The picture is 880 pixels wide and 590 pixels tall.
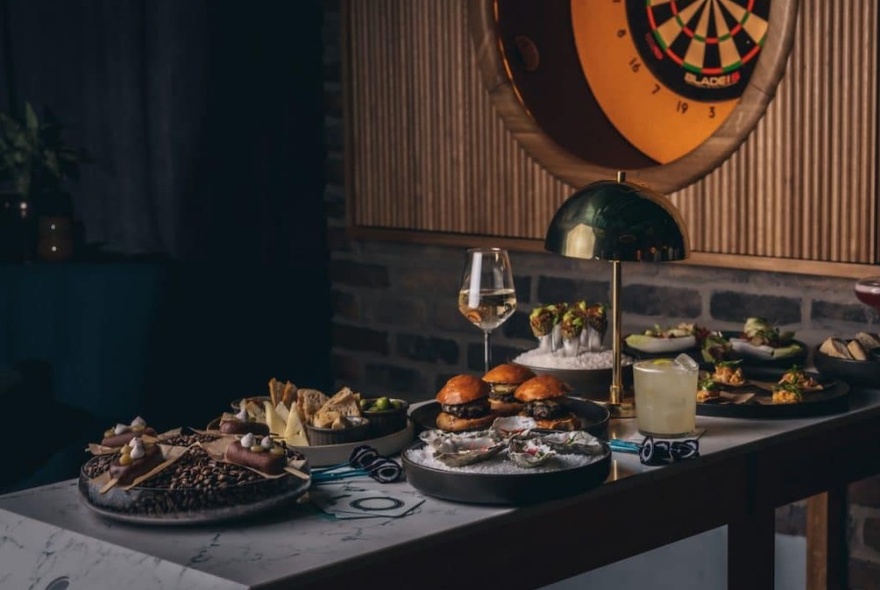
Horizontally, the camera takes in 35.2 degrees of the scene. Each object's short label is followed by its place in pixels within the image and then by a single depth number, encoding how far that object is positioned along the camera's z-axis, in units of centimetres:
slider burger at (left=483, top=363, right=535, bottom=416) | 220
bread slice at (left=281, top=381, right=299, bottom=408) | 219
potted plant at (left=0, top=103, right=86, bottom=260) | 368
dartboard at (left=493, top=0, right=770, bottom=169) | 305
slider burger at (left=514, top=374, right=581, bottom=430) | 210
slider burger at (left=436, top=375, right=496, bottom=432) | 211
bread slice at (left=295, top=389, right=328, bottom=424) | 211
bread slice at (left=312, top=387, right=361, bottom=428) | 207
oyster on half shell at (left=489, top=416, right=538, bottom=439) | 203
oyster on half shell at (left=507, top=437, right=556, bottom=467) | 182
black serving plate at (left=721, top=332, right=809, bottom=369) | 255
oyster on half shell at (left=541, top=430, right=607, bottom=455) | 188
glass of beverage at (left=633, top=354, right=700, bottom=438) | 213
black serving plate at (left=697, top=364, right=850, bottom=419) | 227
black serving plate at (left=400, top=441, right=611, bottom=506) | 179
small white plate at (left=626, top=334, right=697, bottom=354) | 263
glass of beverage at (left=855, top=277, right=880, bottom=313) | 247
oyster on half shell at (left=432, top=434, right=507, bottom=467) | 184
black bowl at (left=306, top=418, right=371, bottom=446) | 204
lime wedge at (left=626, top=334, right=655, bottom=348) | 263
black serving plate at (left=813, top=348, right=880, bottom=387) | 248
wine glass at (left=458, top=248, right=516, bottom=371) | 231
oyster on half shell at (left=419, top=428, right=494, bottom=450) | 190
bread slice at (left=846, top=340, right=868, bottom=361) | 250
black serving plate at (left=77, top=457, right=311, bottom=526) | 170
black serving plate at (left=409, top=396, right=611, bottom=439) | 211
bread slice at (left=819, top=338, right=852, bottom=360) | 251
